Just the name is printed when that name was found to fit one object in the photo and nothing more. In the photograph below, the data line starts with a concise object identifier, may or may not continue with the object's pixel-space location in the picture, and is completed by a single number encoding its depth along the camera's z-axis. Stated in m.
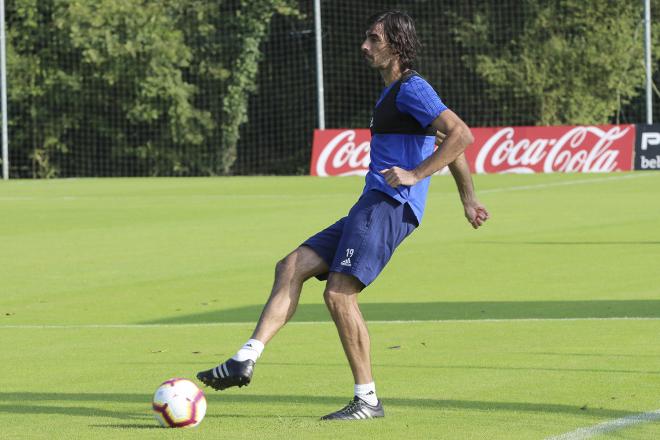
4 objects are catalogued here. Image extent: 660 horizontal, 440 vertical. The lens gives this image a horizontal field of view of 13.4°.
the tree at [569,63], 92.87
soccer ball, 14.01
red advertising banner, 71.87
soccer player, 13.99
